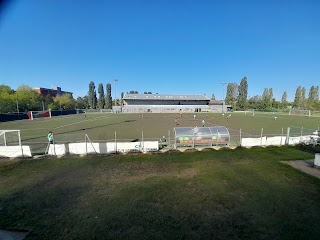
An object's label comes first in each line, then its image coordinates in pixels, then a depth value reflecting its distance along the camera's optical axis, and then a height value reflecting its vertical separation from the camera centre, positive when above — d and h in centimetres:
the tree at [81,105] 11087 -258
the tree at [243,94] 10812 +420
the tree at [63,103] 8756 -105
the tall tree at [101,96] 11050 +265
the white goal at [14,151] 1538 -423
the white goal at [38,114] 5547 -432
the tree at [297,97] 11354 +267
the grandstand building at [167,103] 9631 -120
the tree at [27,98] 6283 +100
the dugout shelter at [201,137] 1730 -339
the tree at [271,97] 11444 +257
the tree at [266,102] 10725 -80
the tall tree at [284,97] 13286 +270
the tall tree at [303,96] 10434 +340
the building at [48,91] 11552 +675
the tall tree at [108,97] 11369 +240
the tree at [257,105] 10700 -226
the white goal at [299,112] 6955 -435
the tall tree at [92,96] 10679 +287
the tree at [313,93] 11900 +538
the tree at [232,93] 11850 +527
